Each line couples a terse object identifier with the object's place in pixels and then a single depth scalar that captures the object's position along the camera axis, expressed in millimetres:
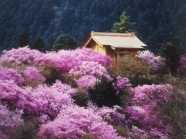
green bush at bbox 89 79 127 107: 37344
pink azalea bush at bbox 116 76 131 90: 40391
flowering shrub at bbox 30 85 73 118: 34406
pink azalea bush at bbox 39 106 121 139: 30734
